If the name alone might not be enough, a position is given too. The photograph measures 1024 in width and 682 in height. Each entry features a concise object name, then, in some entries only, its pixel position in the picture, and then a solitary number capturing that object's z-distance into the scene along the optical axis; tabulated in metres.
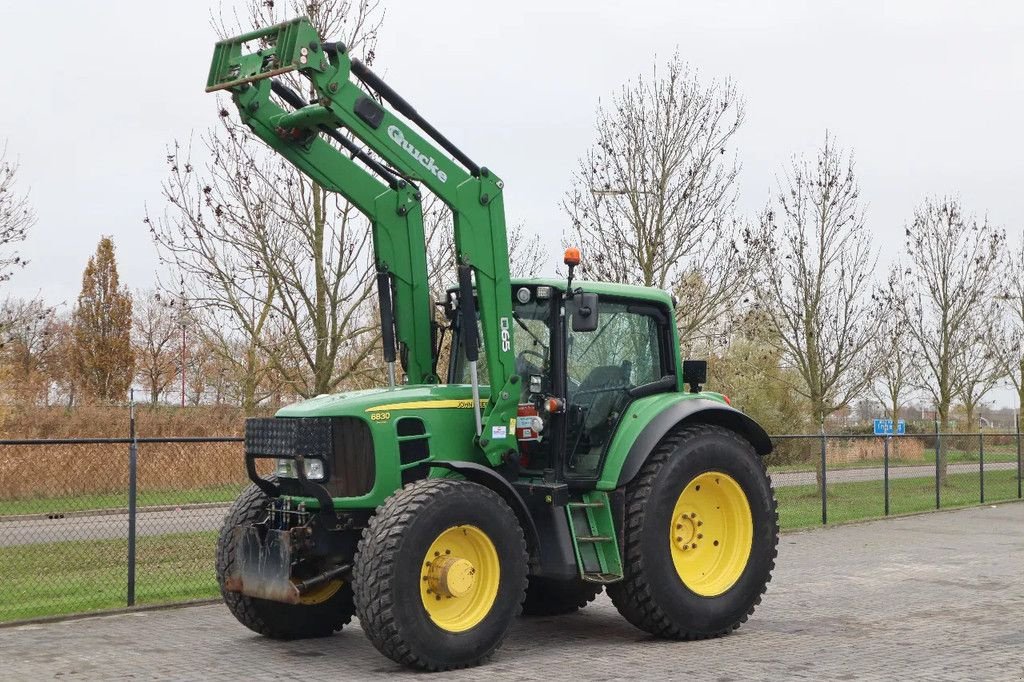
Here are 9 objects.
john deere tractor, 7.74
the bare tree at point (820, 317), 24.05
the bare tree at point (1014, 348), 31.38
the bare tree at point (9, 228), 18.42
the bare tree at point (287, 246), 14.81
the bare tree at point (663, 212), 19.88
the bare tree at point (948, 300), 28.55
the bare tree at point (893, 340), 24.74
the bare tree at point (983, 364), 29.61
